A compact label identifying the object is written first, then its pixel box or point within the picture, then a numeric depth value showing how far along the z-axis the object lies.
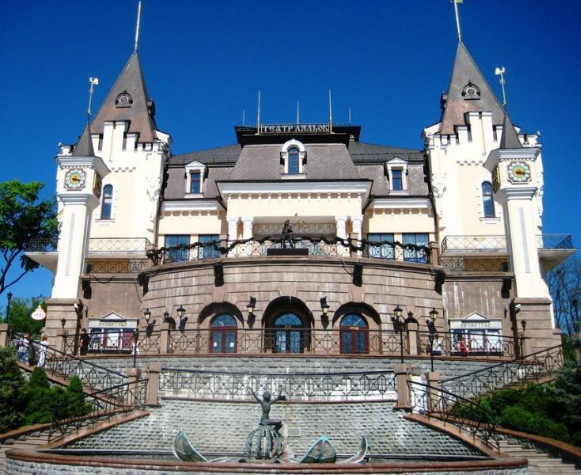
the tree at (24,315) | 57.66
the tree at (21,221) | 47.09
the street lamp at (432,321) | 28.88
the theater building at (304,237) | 28.44
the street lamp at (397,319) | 27.88
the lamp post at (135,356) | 23.59
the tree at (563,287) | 61.06
